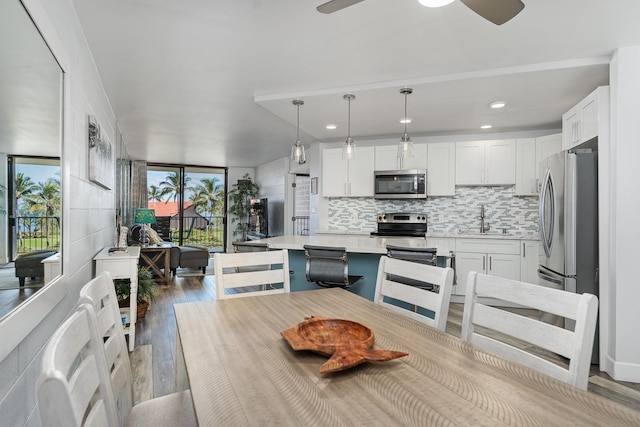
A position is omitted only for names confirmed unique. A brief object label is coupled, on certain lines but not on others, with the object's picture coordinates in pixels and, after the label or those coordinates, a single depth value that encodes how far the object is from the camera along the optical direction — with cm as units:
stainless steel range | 535
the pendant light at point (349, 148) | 338
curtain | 870
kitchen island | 313
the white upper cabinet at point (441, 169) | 516
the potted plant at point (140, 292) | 322
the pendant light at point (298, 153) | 332
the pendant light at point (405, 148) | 318
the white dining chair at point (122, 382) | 111
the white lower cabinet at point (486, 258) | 448
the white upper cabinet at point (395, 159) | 526
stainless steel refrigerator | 286
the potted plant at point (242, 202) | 950
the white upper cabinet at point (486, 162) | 490
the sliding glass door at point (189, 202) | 915
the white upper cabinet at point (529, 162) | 470
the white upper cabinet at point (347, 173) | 554
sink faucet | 520
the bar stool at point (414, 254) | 268
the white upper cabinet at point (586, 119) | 279
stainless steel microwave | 520
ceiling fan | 153
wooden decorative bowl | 95
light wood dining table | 73
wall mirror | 109
